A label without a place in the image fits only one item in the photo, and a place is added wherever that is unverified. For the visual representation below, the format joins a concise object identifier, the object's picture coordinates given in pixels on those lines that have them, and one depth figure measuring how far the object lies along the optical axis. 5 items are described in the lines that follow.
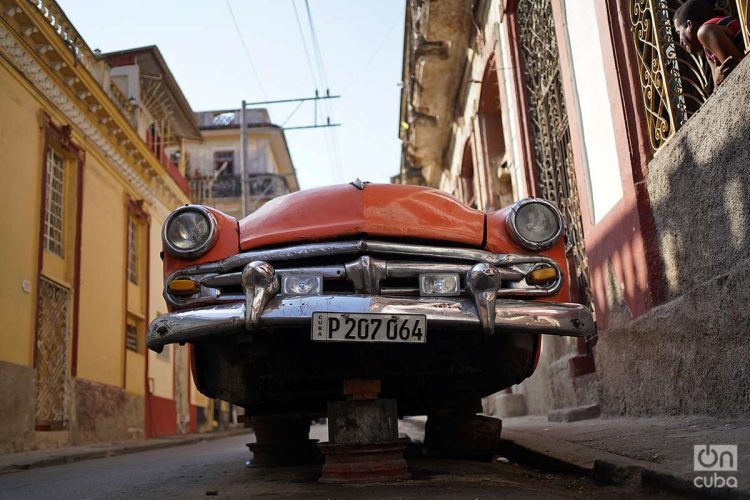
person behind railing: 3.88
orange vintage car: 3.02
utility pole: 19.04
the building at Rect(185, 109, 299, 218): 28.20
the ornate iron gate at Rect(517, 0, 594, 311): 7.27
